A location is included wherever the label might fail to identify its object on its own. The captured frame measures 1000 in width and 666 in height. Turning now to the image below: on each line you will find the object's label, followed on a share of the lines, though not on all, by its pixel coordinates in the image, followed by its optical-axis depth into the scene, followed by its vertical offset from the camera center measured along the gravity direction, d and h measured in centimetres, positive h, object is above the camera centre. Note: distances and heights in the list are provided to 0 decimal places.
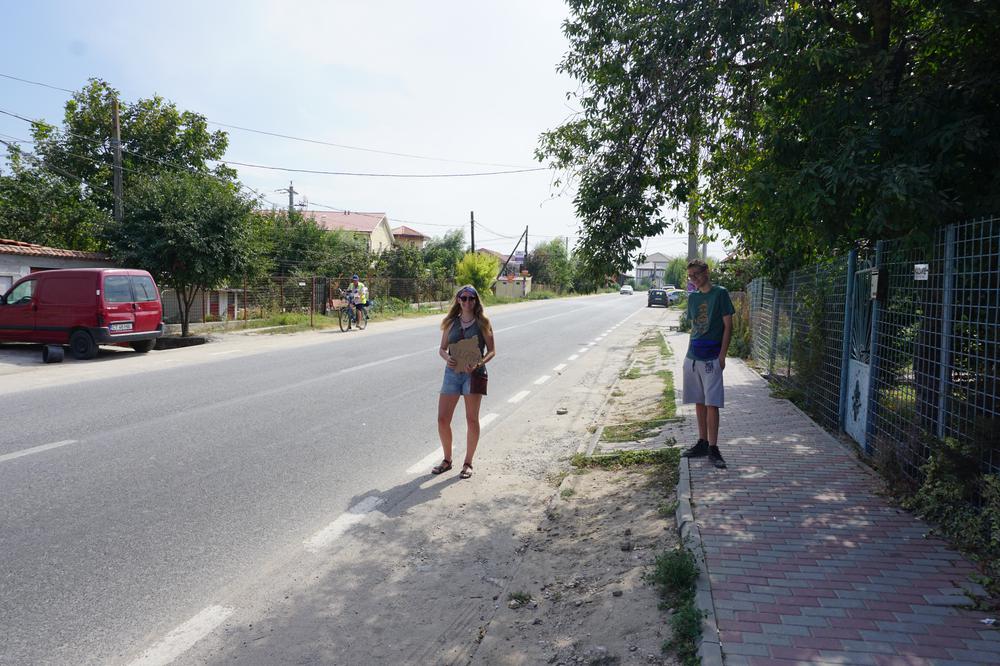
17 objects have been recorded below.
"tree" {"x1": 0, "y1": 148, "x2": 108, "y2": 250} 2802 +341
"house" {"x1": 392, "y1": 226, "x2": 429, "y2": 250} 9903 +904
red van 1427 -31
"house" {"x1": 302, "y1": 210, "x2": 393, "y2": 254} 7156 +781
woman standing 620 -69
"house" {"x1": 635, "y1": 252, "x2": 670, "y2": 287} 16738 +780
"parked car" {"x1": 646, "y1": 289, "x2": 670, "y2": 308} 5016 +7
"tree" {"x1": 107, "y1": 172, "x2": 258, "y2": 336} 1862 +169
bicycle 2350 -63
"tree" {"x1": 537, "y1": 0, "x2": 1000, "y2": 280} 513 +172
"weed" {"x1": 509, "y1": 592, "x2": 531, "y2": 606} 383 -166
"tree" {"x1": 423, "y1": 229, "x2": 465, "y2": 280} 5272 +495
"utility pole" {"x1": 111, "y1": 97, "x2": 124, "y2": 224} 1986 +400
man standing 596 -48
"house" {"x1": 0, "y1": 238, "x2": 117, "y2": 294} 1755 +93
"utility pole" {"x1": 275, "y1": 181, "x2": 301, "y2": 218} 5156 +763
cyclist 2359 -2
